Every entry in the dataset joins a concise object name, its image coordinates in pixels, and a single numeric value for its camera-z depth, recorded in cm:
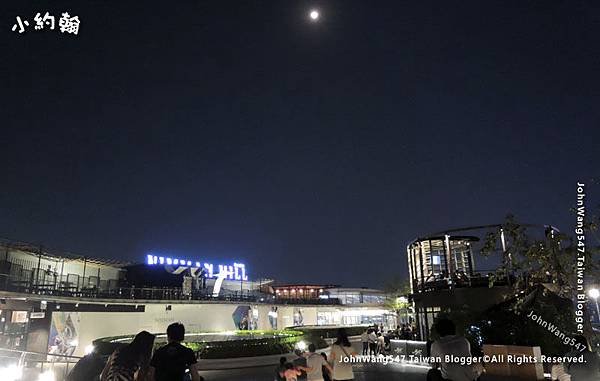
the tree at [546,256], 991
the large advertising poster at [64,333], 2352
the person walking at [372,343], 1953
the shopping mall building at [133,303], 2261
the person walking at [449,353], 477
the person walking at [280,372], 776
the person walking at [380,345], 2103
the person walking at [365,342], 1990
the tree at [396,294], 4404
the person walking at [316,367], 732
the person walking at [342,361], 704
